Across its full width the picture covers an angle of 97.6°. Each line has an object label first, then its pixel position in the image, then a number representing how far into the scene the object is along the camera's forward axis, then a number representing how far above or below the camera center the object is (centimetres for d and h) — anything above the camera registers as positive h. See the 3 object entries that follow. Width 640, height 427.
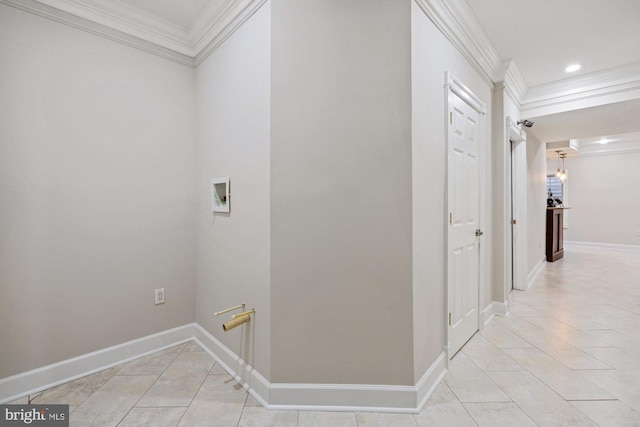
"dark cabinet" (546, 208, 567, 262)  593 -55
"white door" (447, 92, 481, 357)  215 -9
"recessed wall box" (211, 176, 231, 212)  213 +13
